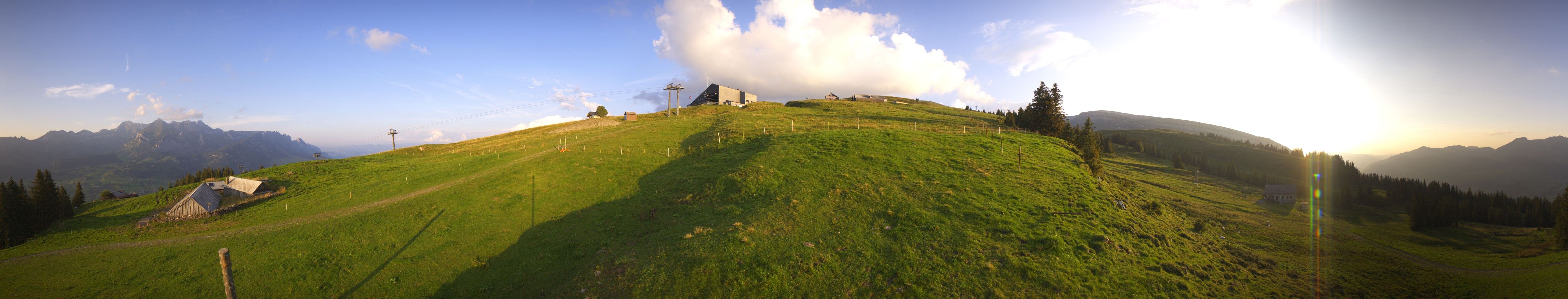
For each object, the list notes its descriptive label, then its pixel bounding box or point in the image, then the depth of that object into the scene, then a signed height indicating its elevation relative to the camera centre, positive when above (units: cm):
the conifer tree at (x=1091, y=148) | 3550 -92
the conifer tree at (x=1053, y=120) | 5166 +229
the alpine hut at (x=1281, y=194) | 5450 -721
